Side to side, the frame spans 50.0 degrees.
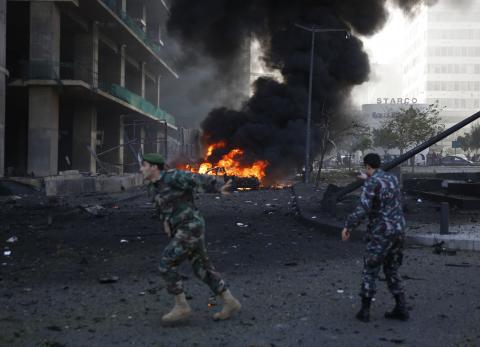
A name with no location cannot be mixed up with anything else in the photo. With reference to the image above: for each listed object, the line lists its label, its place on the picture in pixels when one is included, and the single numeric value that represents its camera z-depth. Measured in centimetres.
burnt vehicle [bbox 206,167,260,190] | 2175
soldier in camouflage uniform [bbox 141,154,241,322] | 438
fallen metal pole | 1078
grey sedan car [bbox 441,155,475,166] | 4803
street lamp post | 2434
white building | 9919
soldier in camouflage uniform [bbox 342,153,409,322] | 456
